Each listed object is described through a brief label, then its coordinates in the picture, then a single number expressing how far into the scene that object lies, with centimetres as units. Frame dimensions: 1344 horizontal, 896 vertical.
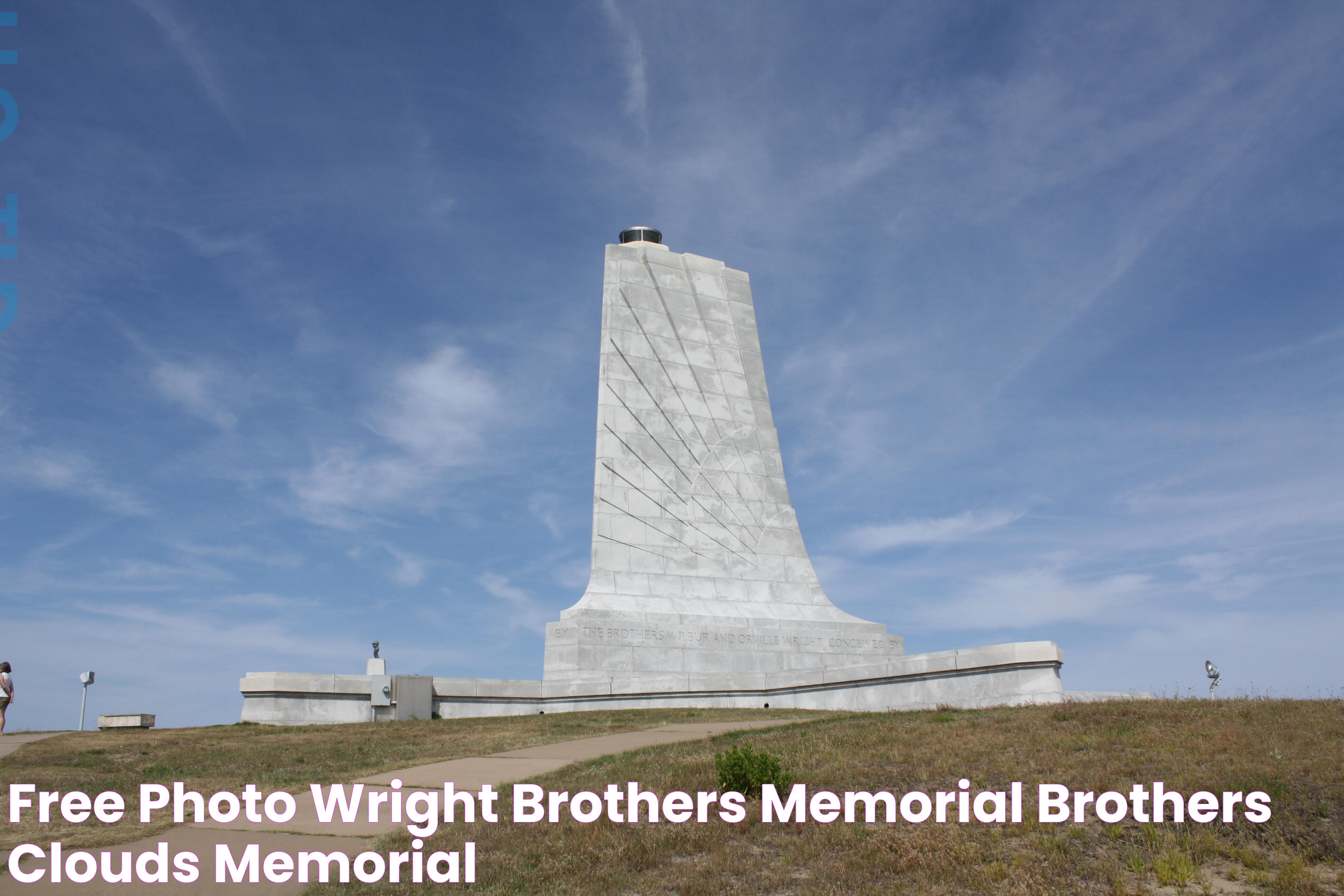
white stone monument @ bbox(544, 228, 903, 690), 2436
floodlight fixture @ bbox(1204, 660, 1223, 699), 1909
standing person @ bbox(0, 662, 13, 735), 1847
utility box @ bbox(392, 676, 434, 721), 2039
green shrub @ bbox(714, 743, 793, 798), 841
